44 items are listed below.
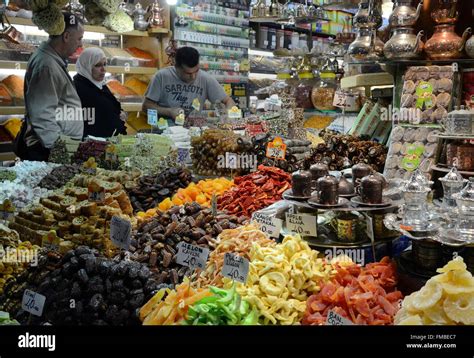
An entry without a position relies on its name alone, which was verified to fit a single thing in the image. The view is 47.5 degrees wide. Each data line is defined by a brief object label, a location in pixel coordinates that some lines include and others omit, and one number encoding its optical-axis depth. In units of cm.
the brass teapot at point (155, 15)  692
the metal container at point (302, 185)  235
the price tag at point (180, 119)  484
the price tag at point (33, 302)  195
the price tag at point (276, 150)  354
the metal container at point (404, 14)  336
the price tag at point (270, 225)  237
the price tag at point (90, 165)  350
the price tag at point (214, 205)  277
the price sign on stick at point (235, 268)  183
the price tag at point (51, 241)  240
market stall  185
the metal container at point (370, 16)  381
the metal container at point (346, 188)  238
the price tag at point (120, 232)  220
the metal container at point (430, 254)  196
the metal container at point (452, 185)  215
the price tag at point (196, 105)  519
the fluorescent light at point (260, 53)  911
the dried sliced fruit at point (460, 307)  152
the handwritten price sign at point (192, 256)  195
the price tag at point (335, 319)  166
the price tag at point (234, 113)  448
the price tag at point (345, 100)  493
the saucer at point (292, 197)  233
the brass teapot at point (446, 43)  330
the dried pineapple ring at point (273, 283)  187
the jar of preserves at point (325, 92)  582
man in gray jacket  412
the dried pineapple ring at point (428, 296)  156
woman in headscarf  514
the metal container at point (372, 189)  217
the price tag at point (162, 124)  469
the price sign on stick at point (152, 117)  456
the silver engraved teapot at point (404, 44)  338
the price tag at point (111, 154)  396
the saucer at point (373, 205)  216
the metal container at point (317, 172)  254
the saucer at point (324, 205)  217
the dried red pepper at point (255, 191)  299
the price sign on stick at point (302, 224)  223
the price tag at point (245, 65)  854
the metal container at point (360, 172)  250
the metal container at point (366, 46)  375
